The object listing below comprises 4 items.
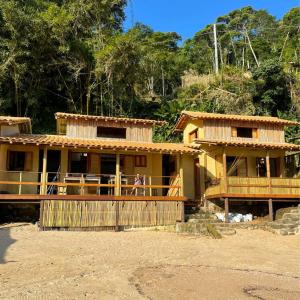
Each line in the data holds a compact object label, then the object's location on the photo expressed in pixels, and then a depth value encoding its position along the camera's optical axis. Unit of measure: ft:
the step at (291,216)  44.91
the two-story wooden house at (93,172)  40.98
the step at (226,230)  41.06
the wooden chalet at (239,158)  47.61
